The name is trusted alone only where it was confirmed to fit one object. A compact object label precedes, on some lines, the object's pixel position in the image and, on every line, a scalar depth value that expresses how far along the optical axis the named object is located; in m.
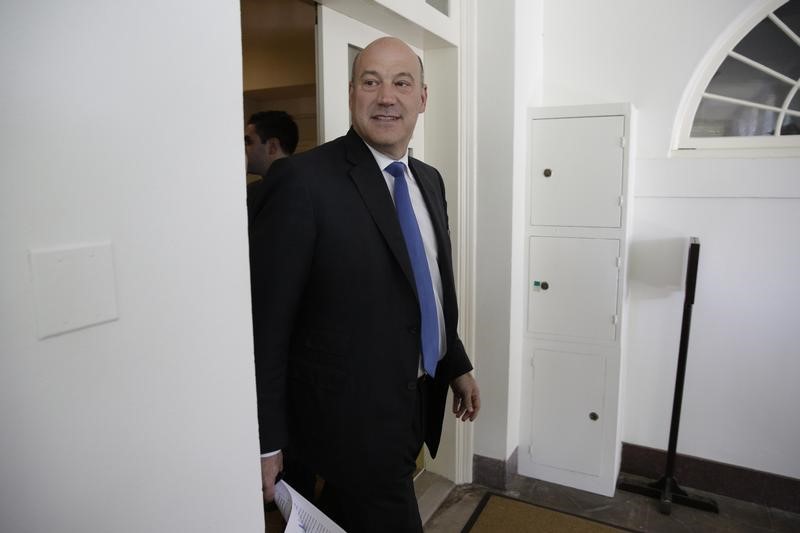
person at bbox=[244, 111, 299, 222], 2.48
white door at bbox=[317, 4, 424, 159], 1.89
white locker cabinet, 2.64
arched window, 2.67
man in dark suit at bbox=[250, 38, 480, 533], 1.36
